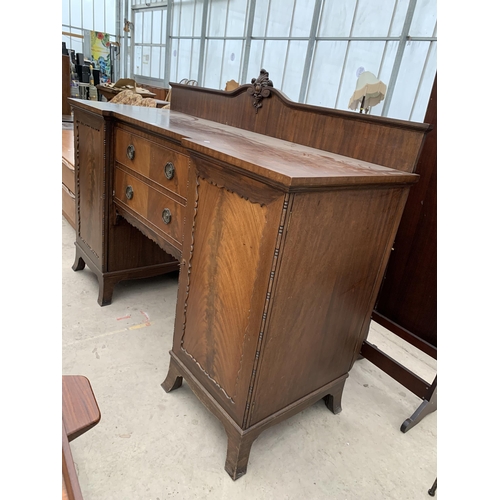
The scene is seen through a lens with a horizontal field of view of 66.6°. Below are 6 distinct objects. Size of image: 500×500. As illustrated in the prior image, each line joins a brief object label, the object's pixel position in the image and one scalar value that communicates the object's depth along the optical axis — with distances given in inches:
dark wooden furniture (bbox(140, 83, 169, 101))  362.6
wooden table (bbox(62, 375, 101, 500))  31.9
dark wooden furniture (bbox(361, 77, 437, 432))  67.4
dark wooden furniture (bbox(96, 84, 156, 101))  254.2
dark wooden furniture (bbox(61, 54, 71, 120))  232.5
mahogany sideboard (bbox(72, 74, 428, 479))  45.3
